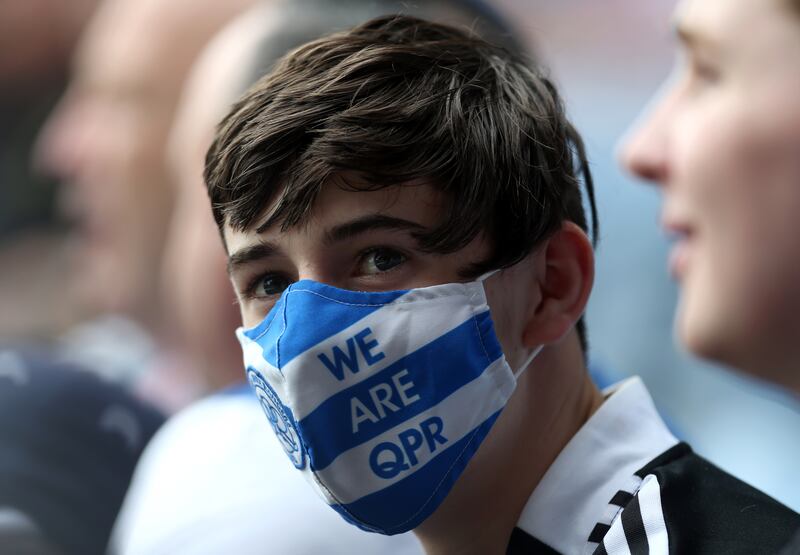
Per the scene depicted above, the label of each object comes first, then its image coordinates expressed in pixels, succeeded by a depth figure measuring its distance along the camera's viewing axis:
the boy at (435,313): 2.26
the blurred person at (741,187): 2.35
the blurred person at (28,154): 4.86
